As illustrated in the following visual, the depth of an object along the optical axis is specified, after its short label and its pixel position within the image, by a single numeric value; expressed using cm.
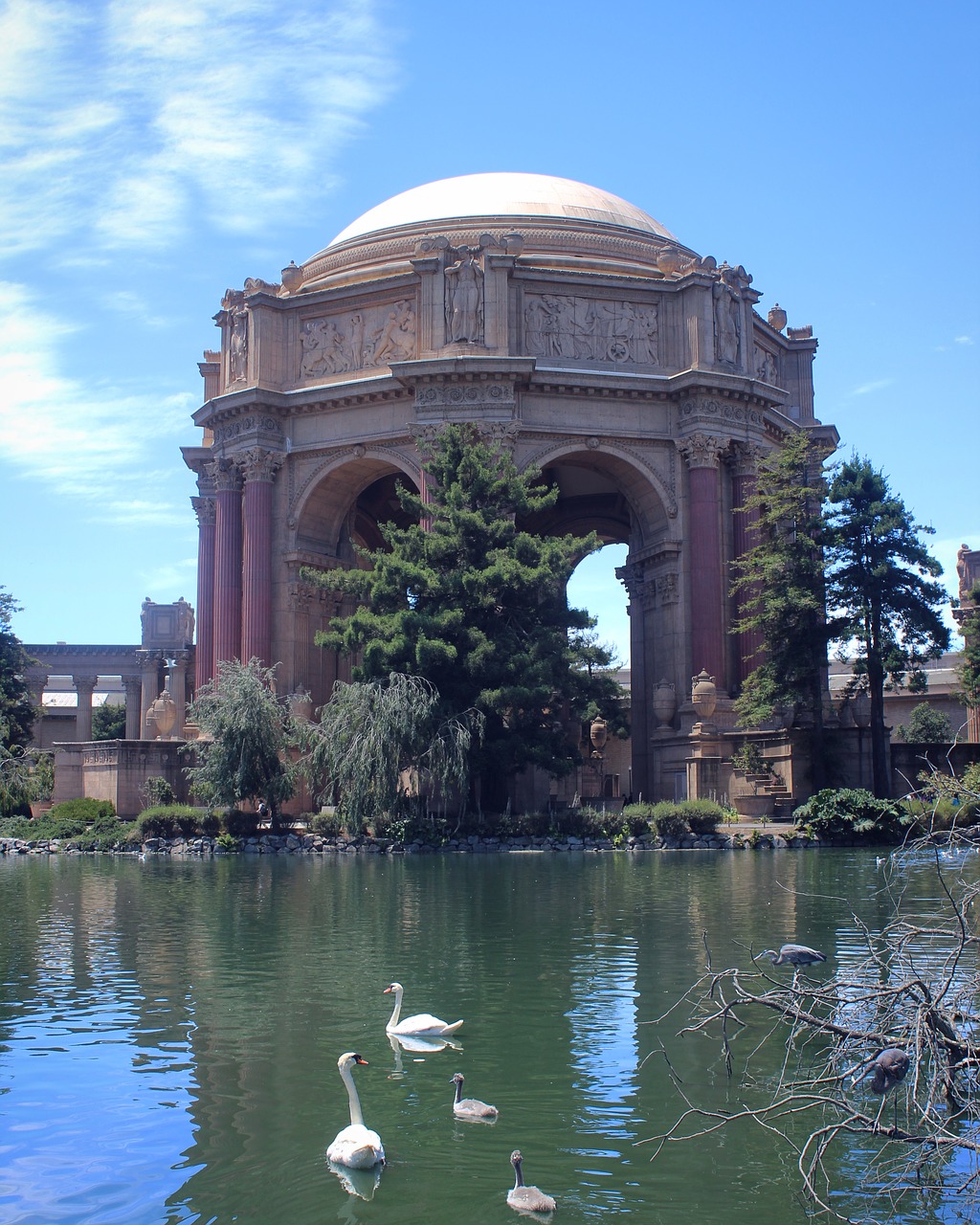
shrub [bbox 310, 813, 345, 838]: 3331
